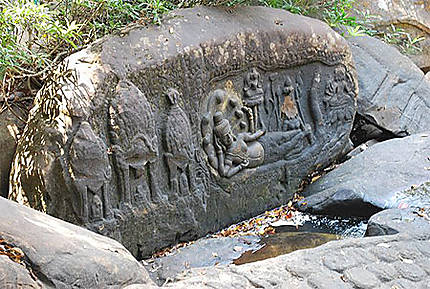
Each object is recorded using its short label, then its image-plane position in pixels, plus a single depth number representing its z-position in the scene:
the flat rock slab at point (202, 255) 3.87
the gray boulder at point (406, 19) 8.48
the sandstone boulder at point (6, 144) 4.10
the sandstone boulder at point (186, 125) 3.66
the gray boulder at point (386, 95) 6.54
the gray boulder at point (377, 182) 4.68
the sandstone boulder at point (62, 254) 2.40
